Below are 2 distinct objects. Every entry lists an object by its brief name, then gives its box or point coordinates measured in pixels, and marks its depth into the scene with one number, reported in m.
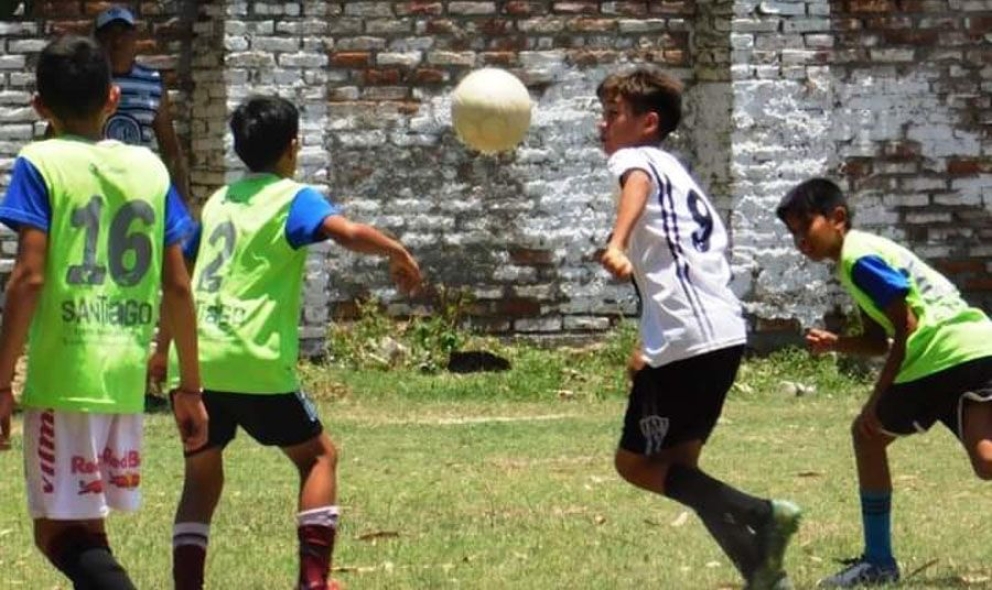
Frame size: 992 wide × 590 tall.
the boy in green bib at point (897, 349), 13.59
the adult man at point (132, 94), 22.84
